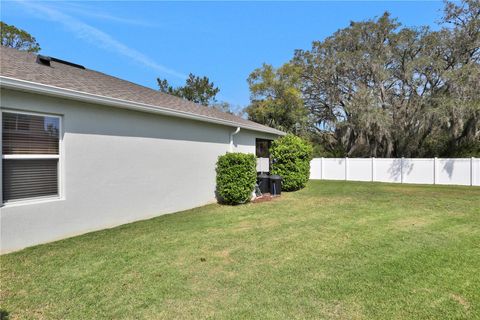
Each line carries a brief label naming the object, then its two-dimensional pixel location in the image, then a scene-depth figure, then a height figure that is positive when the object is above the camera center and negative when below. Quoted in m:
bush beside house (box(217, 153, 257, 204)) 8.91 -0.55
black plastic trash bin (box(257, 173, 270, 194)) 11.51 -0.93
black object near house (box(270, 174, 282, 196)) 11.43 -1.01
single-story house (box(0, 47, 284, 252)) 4.69 +0.12
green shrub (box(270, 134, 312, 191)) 12.84 -0.09
